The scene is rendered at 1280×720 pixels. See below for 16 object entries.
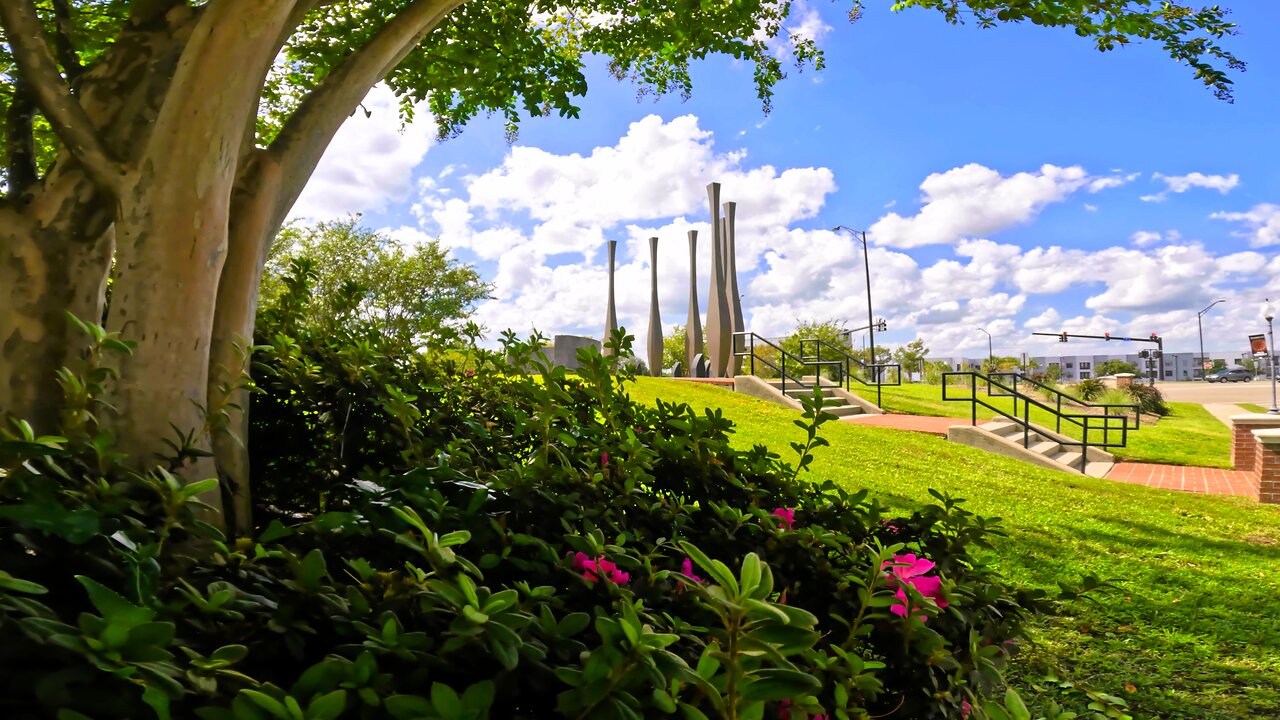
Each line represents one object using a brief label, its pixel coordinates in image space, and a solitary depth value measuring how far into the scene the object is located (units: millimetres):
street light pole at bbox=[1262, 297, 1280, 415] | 18484
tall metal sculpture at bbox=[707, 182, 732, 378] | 20125
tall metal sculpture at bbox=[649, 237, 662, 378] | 23938
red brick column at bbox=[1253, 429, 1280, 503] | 7891
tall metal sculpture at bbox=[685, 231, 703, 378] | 21984
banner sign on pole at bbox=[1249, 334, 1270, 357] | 24078
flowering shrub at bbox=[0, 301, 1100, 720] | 765
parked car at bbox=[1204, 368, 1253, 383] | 56250
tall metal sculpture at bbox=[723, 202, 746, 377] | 20553
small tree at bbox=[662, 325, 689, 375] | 40094
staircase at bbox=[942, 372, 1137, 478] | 10242
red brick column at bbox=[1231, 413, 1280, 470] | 9968
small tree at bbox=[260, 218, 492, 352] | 27891
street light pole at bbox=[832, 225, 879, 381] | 28438
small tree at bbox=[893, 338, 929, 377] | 40562
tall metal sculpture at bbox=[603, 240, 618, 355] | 27531
